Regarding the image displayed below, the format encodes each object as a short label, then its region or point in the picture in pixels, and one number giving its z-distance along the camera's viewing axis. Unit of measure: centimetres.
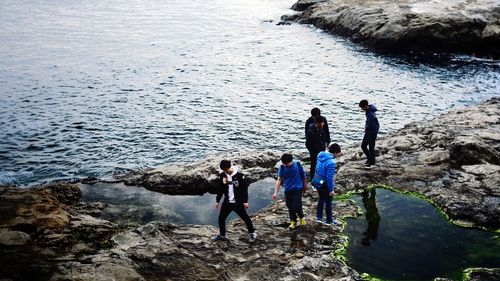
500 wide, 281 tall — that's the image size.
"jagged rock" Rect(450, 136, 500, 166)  1762
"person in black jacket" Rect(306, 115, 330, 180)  1590
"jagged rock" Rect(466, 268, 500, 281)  1091
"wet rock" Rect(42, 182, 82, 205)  1739
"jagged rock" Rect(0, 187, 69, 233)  1310
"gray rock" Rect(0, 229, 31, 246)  1193
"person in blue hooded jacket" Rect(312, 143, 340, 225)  1296
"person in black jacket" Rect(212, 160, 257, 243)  1216
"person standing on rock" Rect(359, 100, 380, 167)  1714
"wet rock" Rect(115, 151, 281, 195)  1855
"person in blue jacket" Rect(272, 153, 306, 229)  1296
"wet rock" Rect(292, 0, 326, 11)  7209
